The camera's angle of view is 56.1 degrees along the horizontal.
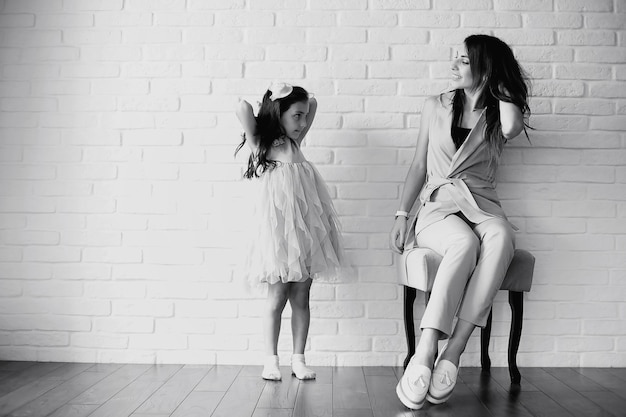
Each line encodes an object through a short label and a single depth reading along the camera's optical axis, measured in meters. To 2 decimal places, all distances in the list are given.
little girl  2.31
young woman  1.98
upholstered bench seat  2.20
